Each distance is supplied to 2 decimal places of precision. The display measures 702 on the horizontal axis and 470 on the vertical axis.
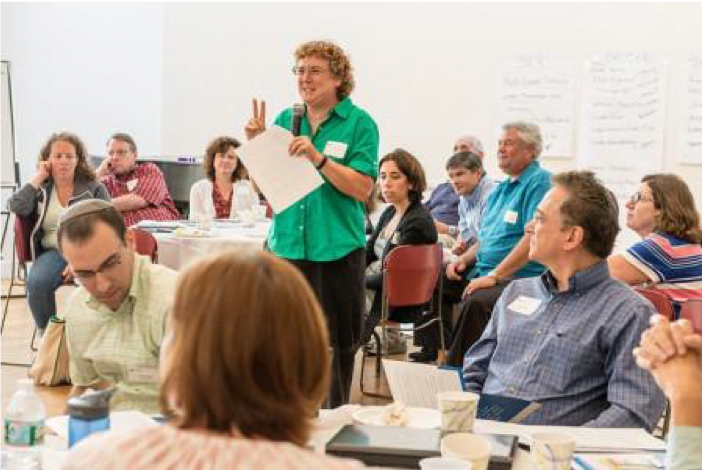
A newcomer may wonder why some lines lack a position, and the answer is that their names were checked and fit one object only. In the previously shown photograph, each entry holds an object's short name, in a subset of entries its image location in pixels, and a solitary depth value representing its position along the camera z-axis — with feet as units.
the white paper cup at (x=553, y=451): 5.39
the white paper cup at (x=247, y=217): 20.24
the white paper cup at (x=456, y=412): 6.09
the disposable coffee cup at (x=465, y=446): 5.51
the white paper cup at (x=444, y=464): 5.00
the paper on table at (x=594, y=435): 6.33
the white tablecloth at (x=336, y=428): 5.85
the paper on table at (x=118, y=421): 6.16
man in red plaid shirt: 22.13
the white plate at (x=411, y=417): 6.58
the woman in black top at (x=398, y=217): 17.85
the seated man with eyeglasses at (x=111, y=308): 7.82
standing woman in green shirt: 12.32
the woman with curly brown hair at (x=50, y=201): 17.89
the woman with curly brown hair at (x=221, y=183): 21.35
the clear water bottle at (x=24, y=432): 5.50
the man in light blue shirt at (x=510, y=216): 15.92
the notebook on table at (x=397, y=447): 5.70
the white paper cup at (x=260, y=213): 21.09
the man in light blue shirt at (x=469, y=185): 21.01
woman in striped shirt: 13.62
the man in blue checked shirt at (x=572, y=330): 7.73
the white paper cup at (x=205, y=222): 18.79
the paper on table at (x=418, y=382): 7.09
